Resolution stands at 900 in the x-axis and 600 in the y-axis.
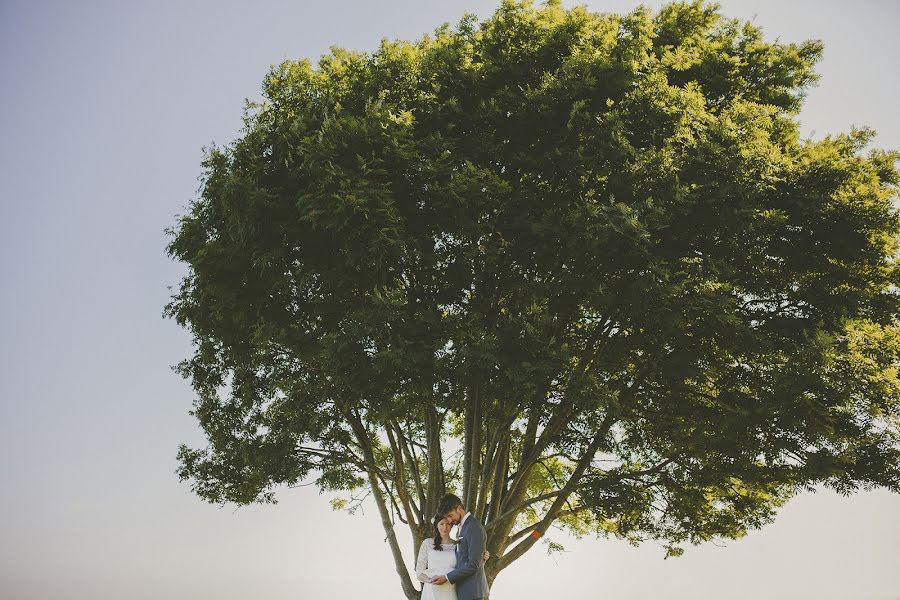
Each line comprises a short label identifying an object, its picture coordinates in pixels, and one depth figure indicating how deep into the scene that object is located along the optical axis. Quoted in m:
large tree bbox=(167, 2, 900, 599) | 7.99
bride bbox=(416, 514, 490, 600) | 6.11
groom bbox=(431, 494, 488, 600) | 5.99
